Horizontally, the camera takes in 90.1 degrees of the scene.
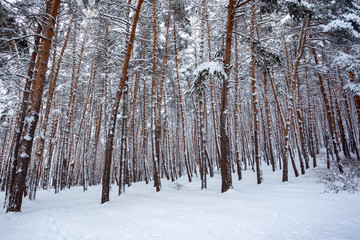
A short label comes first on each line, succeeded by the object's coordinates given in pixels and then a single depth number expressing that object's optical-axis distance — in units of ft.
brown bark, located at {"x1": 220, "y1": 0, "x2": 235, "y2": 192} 25.13
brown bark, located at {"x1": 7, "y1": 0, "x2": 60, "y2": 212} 18.95
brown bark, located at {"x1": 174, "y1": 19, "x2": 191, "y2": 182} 39.86
